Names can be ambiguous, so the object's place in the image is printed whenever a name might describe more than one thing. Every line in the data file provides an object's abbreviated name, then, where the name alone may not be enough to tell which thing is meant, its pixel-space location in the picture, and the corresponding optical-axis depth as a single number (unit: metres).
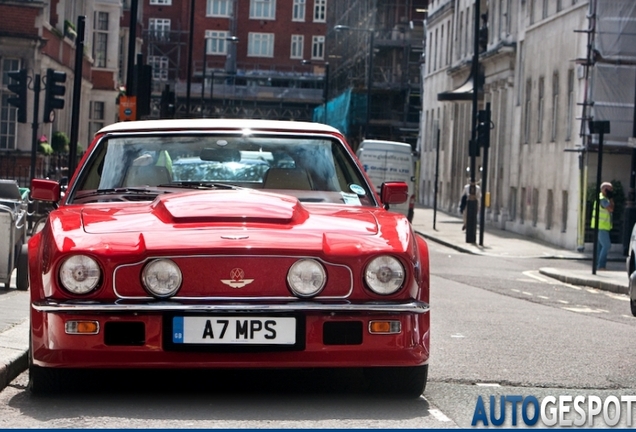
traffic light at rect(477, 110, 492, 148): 36.25
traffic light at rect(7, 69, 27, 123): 26.22
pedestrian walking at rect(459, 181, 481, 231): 46.17
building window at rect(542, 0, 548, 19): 42.53
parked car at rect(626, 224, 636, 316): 15.64
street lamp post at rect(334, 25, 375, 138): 67.62
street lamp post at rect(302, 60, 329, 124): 89.01
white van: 46.12
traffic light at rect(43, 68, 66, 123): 24.50
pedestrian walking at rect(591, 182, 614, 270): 27.64
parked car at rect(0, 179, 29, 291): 14.71
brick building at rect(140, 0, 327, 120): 115.19
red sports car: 7.09
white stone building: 36.66
